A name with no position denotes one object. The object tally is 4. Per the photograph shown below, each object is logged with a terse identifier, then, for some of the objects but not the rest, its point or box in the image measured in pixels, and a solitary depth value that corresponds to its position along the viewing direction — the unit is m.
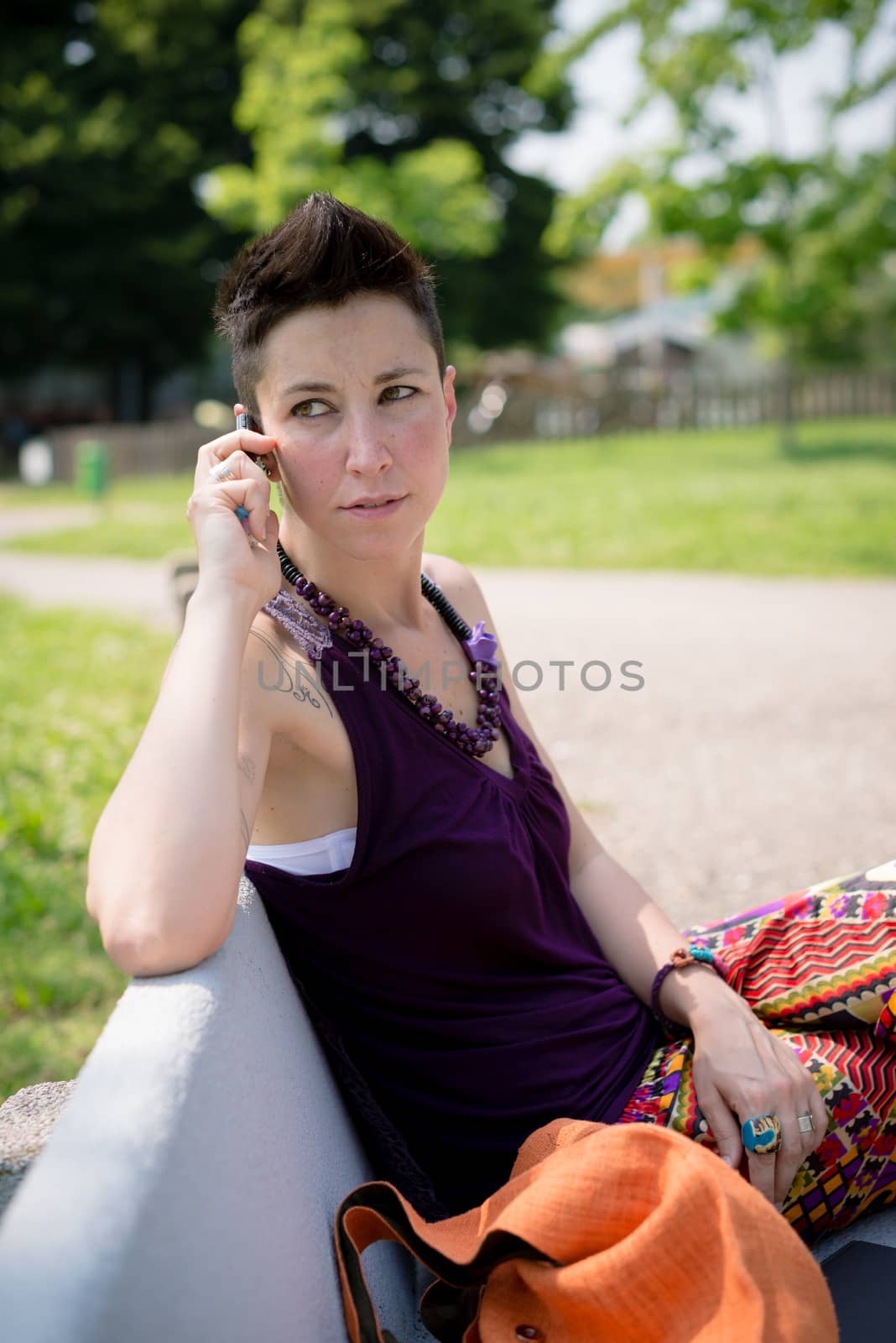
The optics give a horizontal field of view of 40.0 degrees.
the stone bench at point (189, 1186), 1.12
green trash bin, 16.86
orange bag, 1.33
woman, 1.80
